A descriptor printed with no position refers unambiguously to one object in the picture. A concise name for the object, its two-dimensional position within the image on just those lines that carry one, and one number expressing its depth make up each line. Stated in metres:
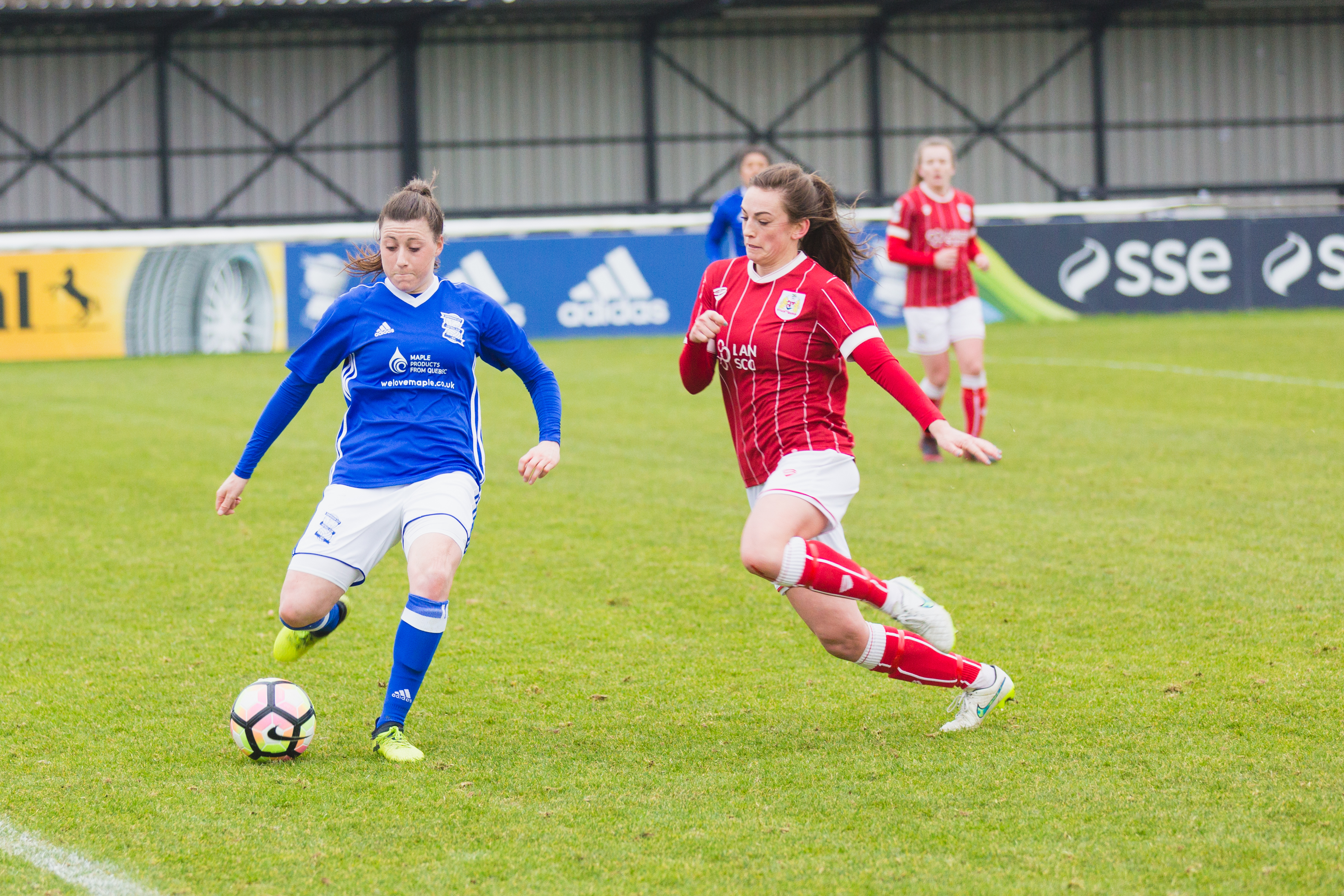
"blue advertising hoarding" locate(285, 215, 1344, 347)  39.31
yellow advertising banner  36.69
